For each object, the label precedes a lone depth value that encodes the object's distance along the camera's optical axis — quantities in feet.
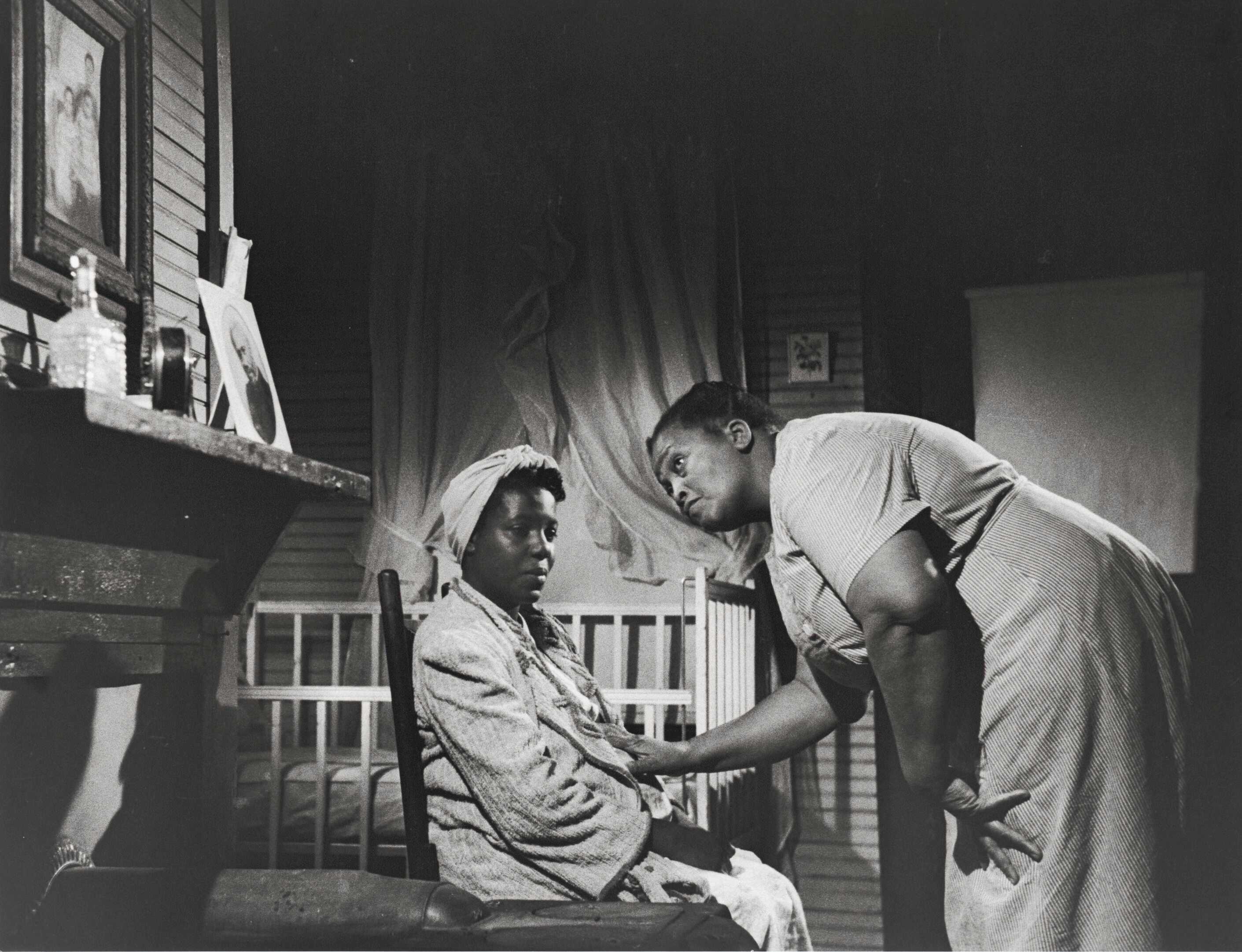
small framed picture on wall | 14.15
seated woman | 7.14
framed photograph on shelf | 7.02
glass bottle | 5.37
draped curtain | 13.99
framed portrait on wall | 6.02
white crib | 11.23
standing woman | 5.98
